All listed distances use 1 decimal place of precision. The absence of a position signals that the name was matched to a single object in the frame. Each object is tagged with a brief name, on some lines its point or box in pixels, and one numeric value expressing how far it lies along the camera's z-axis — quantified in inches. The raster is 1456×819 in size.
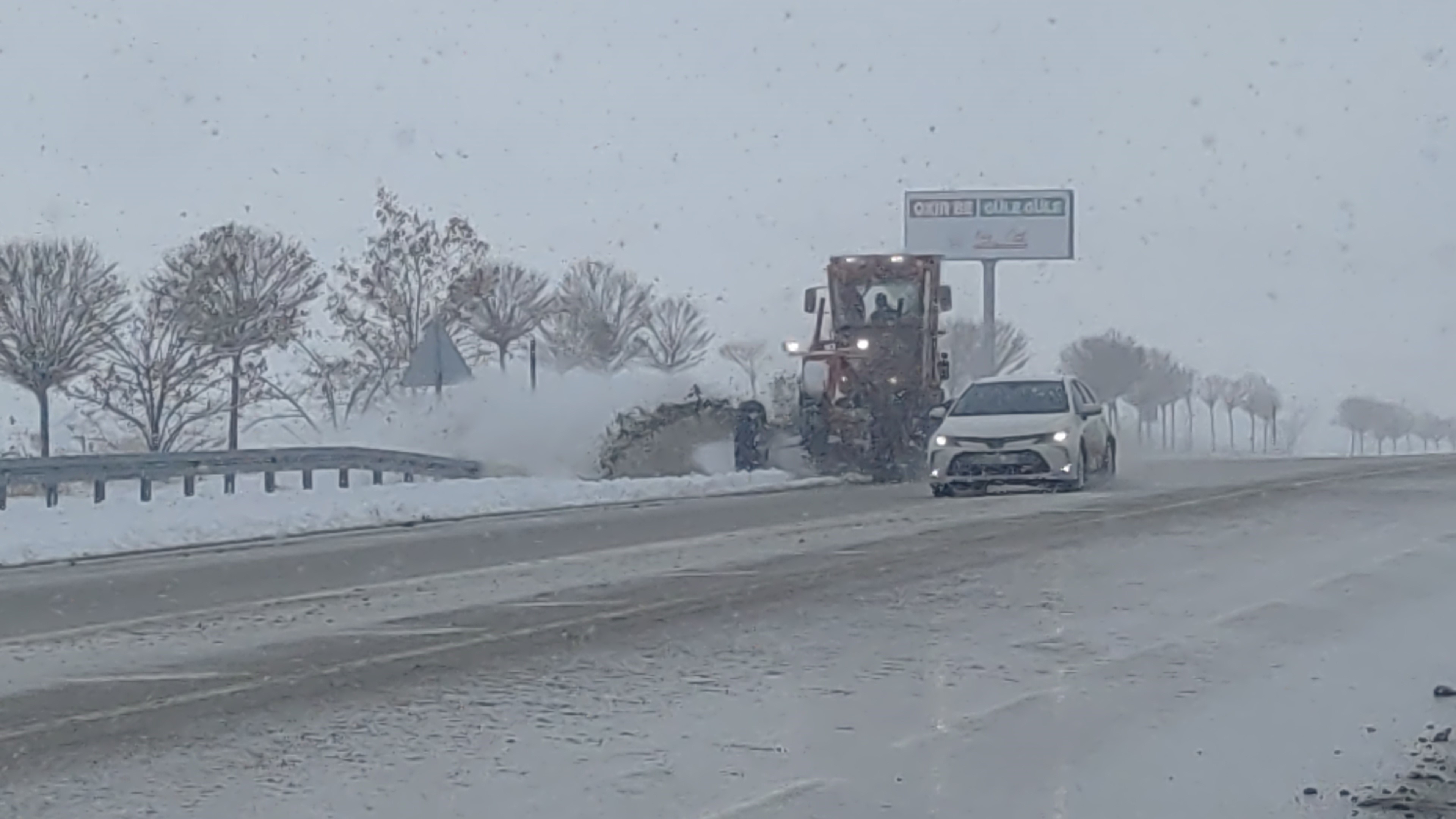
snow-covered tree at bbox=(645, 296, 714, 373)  2755.9
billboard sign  2623.0
